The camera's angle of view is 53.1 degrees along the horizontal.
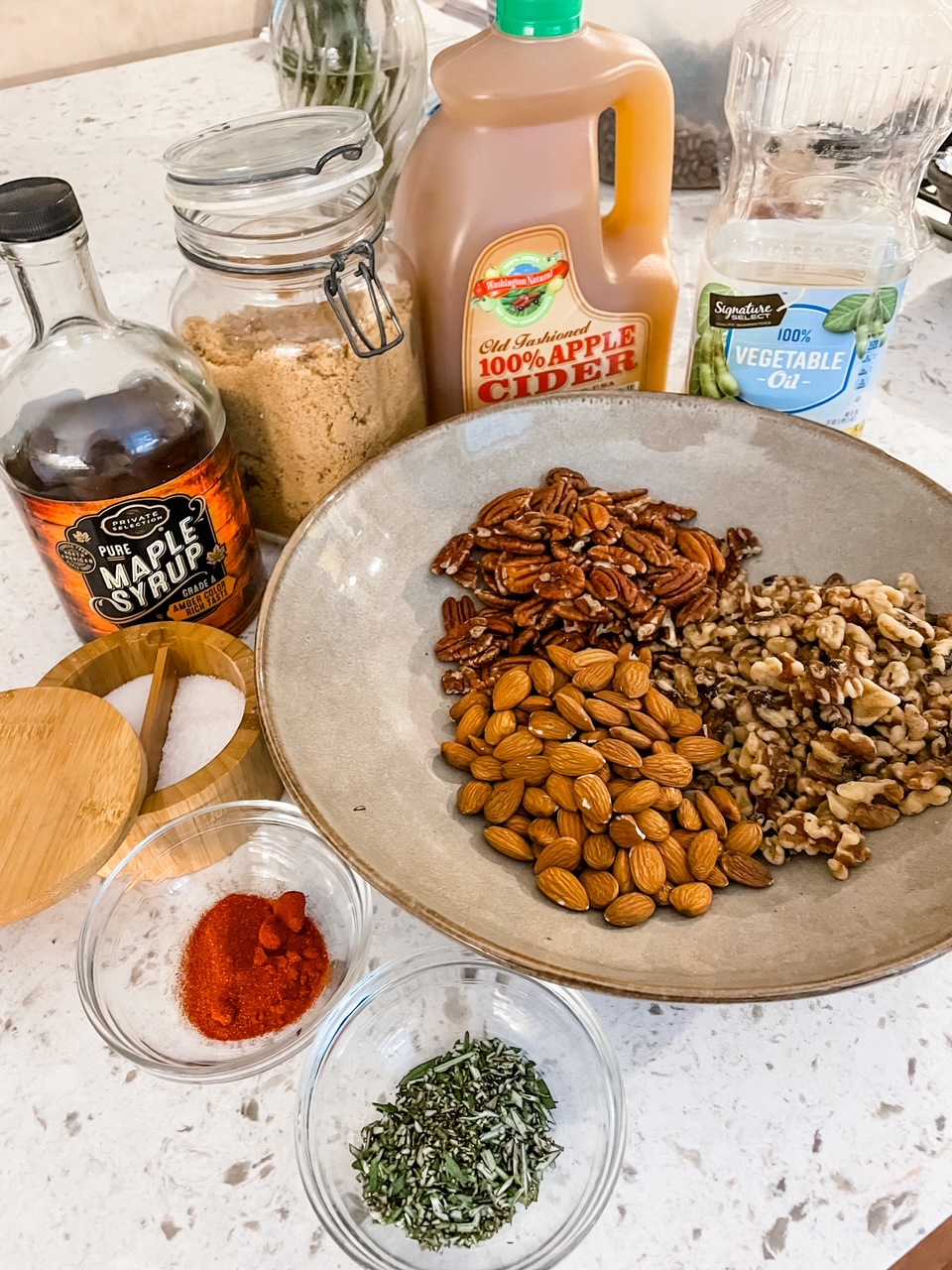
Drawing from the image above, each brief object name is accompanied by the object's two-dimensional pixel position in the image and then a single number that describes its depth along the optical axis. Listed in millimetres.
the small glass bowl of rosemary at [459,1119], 482
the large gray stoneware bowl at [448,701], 498
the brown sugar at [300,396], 707
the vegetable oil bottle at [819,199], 745
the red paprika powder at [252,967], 547
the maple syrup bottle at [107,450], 630
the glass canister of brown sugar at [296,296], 641
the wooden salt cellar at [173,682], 601
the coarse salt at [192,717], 654
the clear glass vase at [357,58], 836
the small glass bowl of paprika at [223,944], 542
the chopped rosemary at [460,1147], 483
